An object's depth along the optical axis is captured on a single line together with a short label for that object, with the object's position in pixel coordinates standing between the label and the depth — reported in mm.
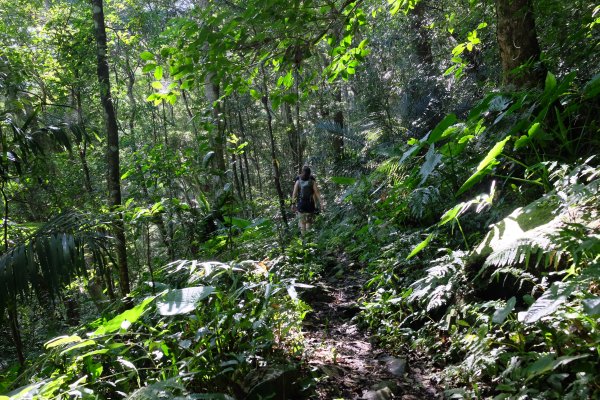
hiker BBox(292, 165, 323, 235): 8312
